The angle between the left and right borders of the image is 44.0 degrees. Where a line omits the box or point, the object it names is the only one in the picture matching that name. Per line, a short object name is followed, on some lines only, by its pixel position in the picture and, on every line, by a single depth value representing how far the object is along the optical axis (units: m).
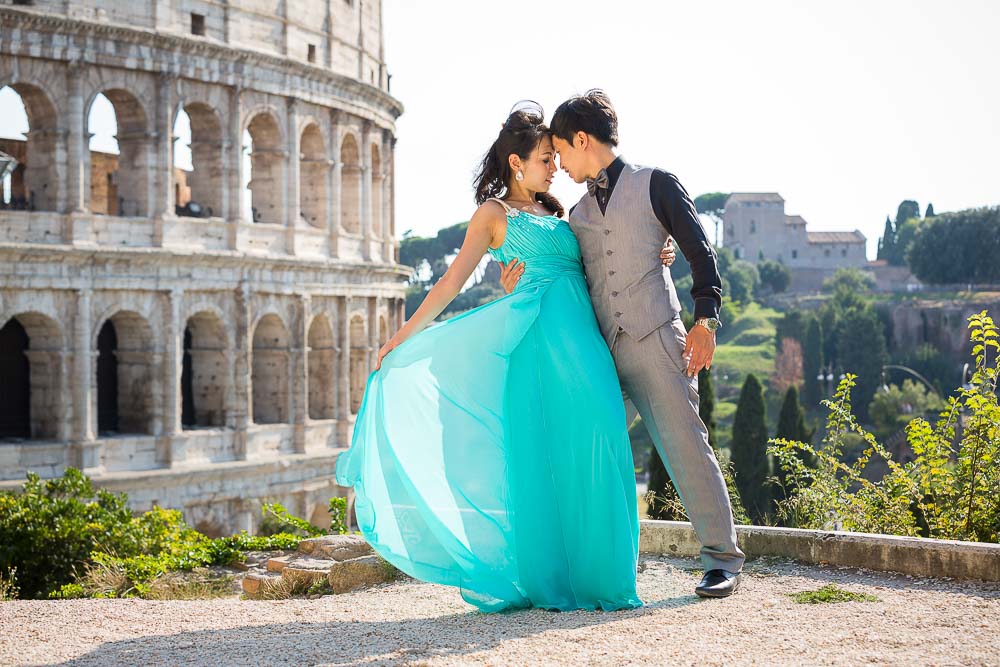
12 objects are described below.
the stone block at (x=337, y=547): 7.91
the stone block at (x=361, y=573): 6.52
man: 4.96
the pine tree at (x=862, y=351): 57.31
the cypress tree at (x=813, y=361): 58.97
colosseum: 18.78
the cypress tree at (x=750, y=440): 31.25
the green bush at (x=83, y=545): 9.27
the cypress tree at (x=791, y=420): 33.22
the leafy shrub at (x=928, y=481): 6.43
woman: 4.91
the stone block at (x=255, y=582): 7.34
